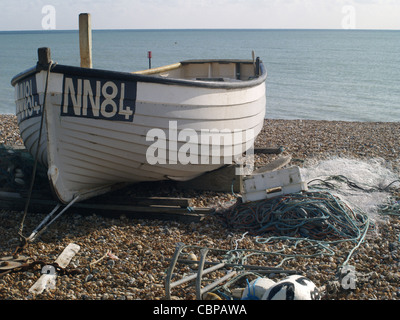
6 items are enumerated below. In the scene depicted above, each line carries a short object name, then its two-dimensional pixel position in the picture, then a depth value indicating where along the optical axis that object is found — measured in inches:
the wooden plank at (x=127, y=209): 221.3
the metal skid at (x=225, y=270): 140.4
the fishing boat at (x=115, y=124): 198.5
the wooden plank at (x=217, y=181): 257.8
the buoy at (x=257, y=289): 138.3
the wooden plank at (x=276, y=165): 271.0
